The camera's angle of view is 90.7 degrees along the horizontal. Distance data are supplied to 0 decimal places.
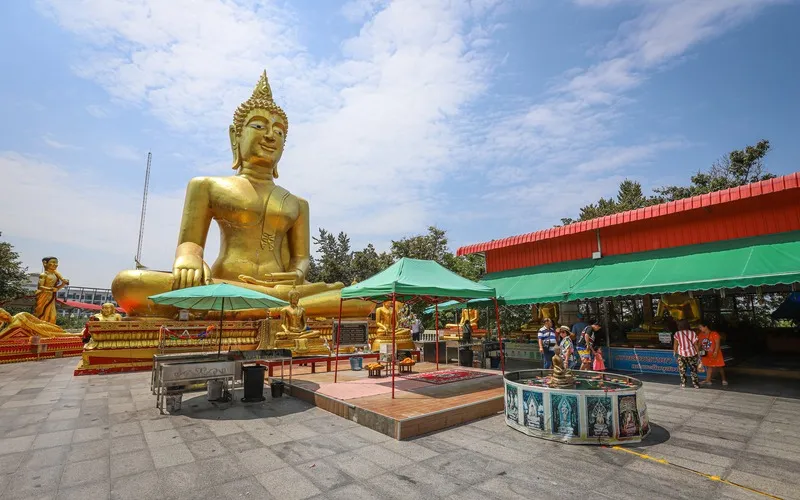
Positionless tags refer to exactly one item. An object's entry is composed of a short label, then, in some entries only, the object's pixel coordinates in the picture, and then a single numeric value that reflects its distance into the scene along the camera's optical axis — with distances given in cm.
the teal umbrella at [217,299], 704
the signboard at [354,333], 1148
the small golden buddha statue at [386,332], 1383
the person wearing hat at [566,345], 786
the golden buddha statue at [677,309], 1090
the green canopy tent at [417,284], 691
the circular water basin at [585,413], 482
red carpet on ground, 850
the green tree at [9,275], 2323
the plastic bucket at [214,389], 707
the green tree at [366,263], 2872
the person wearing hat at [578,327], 940
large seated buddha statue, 1410
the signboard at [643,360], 1002
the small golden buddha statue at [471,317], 1835
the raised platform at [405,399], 532
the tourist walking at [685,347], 835
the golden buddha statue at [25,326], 1401
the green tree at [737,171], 2220
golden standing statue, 1631
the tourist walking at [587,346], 873
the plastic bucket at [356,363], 1052
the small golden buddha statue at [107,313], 1305
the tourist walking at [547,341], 944
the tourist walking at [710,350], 850
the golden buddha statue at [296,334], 1166
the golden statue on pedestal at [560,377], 525
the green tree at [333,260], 3048
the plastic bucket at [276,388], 744
